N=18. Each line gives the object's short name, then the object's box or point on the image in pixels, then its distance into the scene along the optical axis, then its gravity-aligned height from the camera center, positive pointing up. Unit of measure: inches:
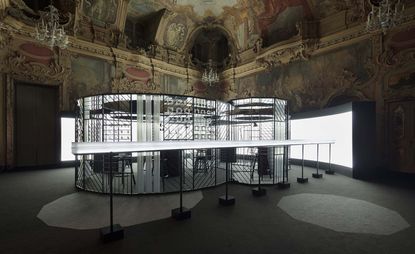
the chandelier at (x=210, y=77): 576.4 +131.9
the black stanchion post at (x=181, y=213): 154.7 -62.7
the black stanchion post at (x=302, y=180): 273.6 -67.7
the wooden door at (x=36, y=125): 378.9 +1.6
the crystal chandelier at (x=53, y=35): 317.4 +135.6
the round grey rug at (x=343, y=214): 141.6 -66.3
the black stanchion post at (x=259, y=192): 210.8 -64.2
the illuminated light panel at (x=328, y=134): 318.0 -14.1
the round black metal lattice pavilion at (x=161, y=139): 223.5 -17.6
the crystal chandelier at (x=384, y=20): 266.7 +134.9
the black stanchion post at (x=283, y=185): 243.9 -66.1
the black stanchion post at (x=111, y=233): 123.7 -61.6
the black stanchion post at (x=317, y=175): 302.2 -68.2
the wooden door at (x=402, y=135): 313.6 -13.5
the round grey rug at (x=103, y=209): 152.5 -67.5
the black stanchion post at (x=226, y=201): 184.7 -63.7
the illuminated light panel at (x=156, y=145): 113.4 -13.3
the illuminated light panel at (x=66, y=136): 405.7 -18.7
